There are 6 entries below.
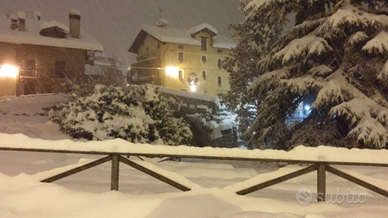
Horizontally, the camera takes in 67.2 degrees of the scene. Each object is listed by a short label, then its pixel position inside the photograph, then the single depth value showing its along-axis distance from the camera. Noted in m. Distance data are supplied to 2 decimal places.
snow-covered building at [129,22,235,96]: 36.16
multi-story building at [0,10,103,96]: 27.53
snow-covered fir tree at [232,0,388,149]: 7.91
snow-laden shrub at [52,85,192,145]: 11.72
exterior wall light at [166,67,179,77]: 33.67
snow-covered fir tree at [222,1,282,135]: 18.55
